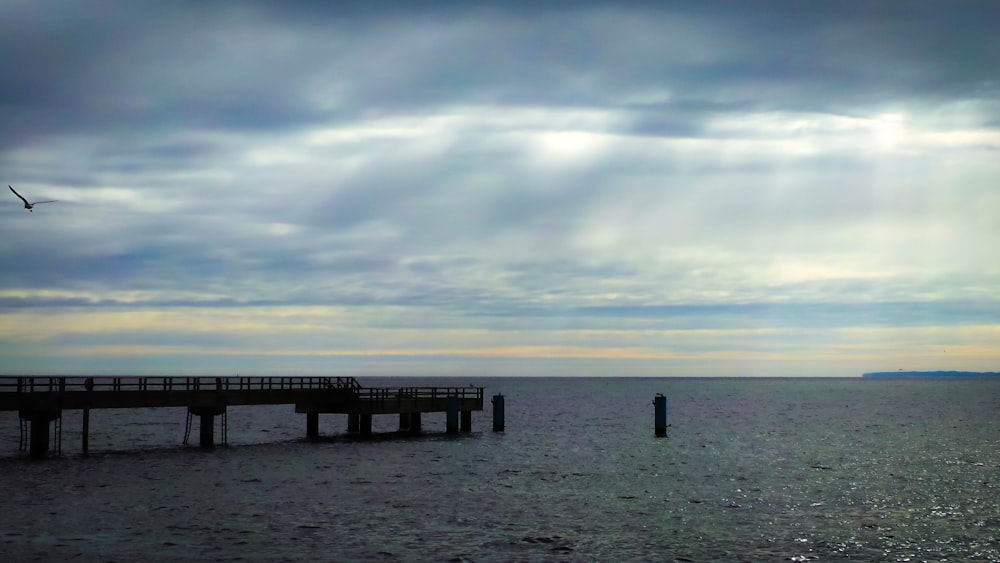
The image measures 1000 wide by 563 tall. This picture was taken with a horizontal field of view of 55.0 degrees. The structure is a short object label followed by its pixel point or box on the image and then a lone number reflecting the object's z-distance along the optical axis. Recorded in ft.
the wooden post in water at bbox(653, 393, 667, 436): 245.86
